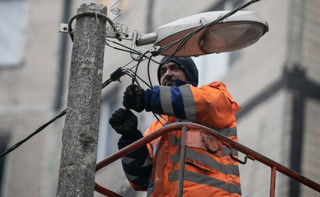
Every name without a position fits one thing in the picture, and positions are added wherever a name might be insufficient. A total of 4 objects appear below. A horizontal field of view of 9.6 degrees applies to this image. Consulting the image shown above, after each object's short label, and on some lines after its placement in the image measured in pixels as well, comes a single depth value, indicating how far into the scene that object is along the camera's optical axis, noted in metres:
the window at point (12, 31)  39.59
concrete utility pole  11.68
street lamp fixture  13.78
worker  12.82
